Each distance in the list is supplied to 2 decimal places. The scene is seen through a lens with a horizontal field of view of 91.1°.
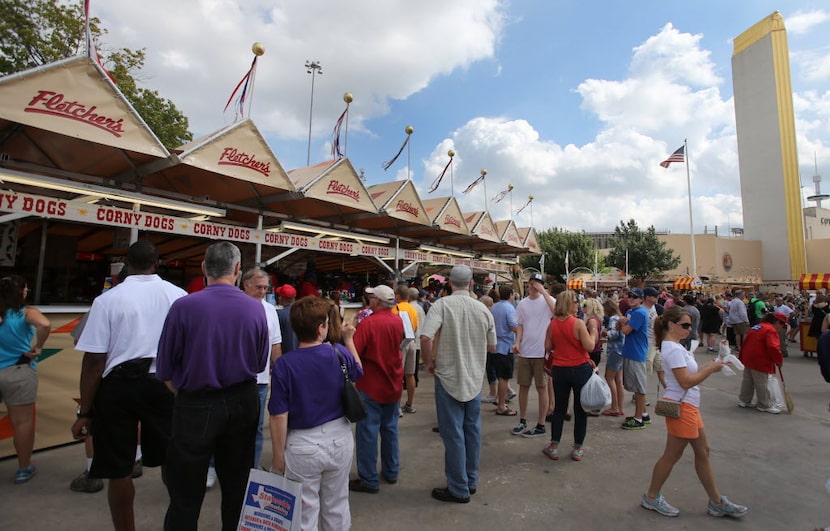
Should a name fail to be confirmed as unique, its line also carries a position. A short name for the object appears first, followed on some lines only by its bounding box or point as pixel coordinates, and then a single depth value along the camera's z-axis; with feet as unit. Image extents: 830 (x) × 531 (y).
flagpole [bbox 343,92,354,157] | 29.43
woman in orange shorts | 10.14
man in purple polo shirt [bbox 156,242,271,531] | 6.82
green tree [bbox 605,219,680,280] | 120.47
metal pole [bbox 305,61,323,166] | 49.24
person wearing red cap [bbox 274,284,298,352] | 14.96
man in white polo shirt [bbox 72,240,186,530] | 8.04
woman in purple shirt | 7.32
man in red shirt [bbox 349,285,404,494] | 11.55
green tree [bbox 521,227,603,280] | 130.38
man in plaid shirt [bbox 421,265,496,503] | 11.03
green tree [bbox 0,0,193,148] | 44.06
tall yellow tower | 129.59
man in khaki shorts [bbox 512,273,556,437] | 16.52
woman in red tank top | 13.62
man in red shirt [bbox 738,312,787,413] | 19.15
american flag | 80.83
